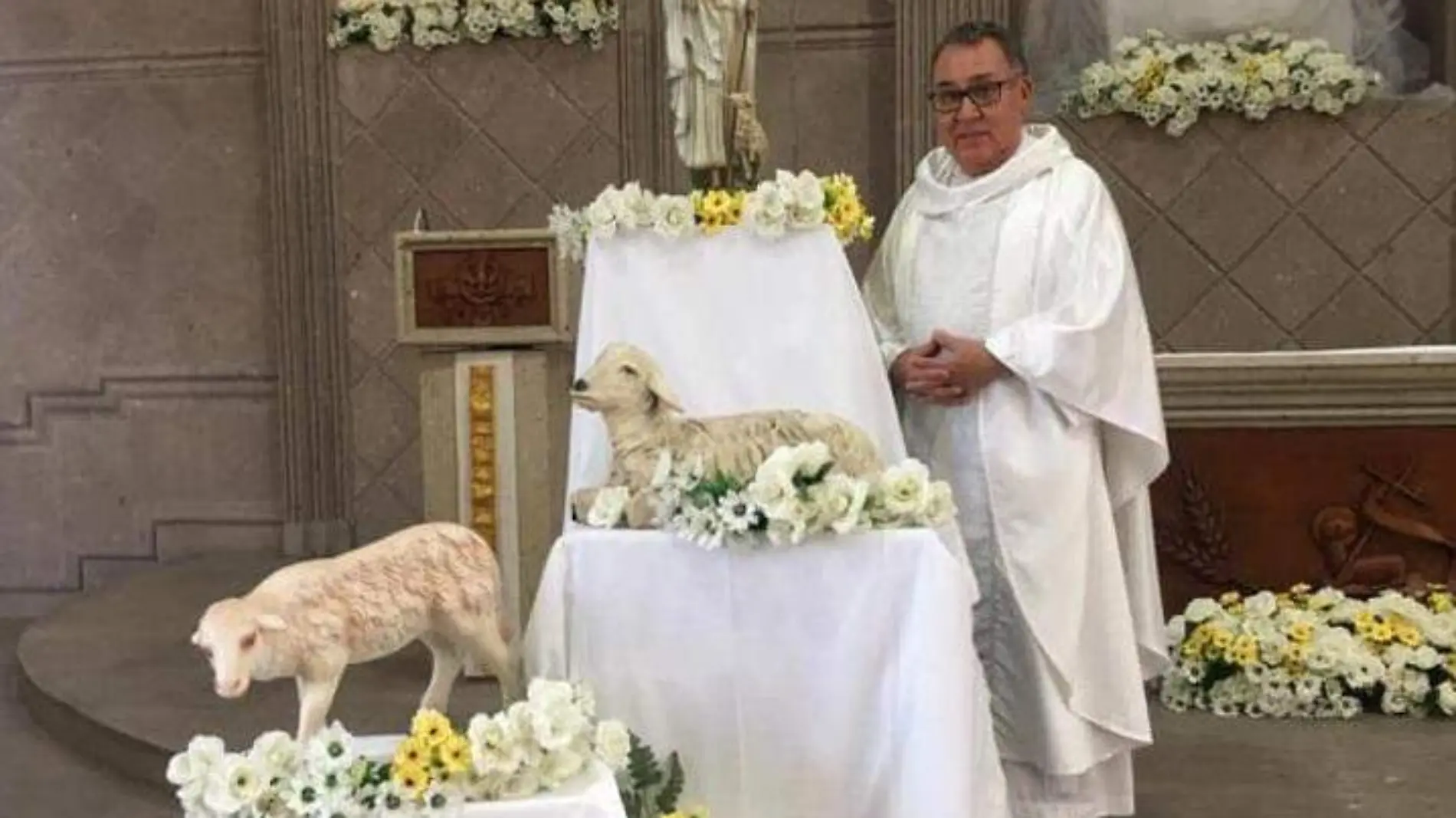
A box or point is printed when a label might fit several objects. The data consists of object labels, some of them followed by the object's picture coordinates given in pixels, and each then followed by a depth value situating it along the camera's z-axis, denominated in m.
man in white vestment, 3.23
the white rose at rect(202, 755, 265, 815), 2.23
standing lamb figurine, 2.41
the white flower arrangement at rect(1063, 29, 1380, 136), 5.57
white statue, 3.21
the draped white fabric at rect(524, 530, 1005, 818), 2.69
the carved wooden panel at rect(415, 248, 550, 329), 4.37
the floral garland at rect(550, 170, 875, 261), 3.00
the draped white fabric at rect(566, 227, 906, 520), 3.04
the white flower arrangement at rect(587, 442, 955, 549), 2.62
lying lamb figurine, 2.77
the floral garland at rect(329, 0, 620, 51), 6.21
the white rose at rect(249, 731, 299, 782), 2.27
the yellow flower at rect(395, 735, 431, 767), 2.28
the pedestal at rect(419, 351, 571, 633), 4.30
